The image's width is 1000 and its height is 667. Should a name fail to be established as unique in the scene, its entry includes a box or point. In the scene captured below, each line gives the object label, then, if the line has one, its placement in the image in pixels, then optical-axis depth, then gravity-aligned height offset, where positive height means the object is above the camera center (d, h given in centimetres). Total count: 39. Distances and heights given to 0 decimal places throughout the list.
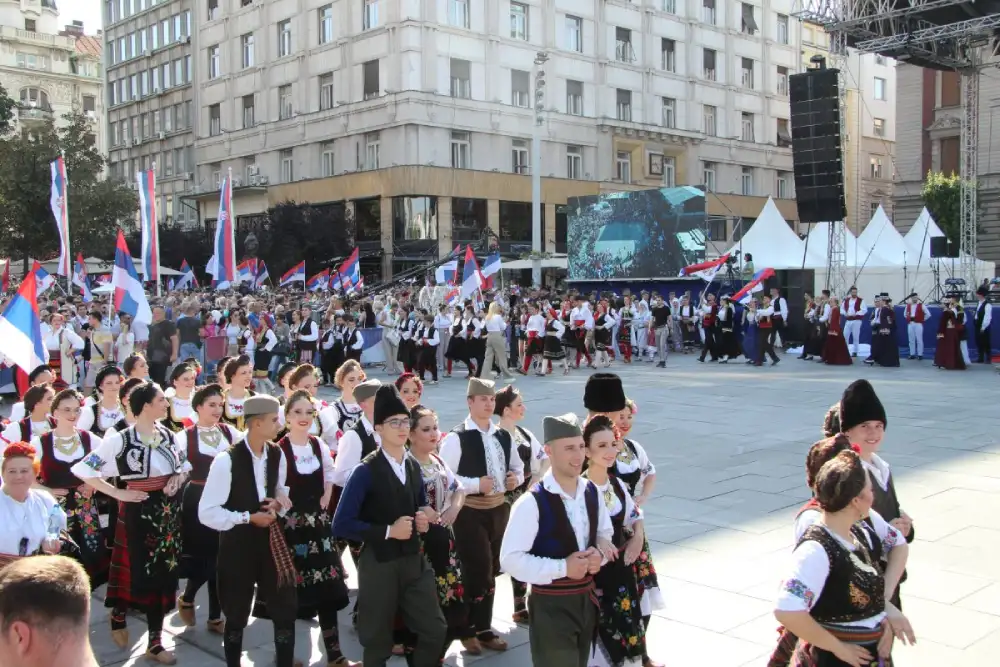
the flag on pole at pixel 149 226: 1834 +110
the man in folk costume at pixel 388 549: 475 -135
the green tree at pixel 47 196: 3622 +338
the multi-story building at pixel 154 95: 5831 +1197
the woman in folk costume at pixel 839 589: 336 -113
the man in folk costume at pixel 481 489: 568 -129
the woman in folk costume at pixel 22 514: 492 -120
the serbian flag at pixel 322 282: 3278 -13
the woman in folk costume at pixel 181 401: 716 -91
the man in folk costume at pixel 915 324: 2250 -136
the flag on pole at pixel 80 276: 2794 +18
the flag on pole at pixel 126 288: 1449 -10
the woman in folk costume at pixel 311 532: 538 -143
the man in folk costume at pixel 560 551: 405 -118
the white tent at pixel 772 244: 2781 +79
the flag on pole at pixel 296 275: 3385 +13
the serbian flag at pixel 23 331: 809 -41
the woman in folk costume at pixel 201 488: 614 -134
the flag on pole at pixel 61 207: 1753 +142
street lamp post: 3366 +335
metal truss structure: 2706 +698
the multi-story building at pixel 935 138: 4419 +640
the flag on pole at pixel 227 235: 2348 +115
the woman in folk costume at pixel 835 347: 2181 -177
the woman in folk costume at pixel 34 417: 687 -96
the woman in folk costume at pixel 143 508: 581 -140
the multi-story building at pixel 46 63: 8338 +1978
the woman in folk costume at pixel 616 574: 432 -137
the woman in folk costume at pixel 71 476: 638 -128
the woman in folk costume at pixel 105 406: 741 -97
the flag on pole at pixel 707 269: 2612 +8
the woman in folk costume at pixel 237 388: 756 -86
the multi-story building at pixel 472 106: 4428 +866
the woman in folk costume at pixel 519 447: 610 -110
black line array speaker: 2402 +314
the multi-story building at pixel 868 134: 6275 +912
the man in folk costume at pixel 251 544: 515 -143
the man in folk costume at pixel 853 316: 2323 -113
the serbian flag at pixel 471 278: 2489 -6
